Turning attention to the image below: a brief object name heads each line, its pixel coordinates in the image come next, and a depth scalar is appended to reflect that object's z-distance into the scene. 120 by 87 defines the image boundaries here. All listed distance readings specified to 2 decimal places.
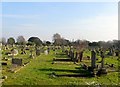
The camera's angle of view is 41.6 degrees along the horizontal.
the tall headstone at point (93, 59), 14.82
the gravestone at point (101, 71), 12.97
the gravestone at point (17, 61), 16.53
